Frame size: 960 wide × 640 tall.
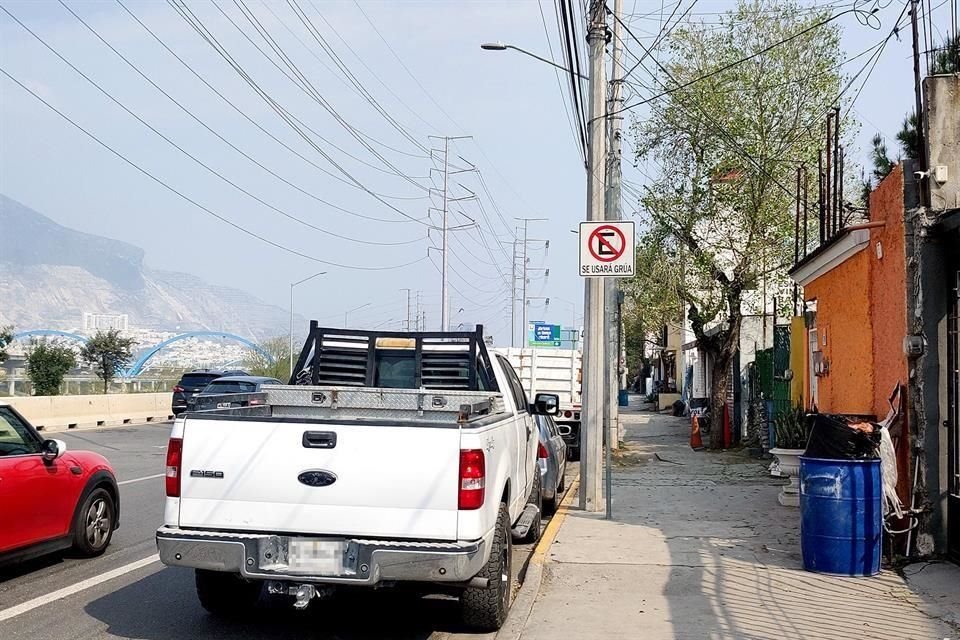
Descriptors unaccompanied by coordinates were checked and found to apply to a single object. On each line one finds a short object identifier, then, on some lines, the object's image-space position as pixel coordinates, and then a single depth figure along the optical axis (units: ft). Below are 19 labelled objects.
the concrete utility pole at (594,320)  42.78
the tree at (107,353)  172.95
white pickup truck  20.48
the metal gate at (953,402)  30.17
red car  26.96
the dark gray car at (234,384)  81.97
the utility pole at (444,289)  184.75
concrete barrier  96.43
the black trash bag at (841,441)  29.55
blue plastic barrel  29.12
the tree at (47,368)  139.13
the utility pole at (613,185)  70.95
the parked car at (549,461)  41.52
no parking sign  40.50
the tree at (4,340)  124.85
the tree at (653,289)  76.33
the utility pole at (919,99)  31.17
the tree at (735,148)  69.92
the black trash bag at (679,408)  138.82
